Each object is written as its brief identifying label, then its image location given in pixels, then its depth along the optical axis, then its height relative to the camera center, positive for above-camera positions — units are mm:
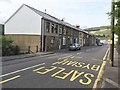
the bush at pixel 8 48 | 9926 -593
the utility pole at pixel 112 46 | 7038 -252
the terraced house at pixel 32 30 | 14683 +2296
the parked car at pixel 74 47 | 18069 -847
